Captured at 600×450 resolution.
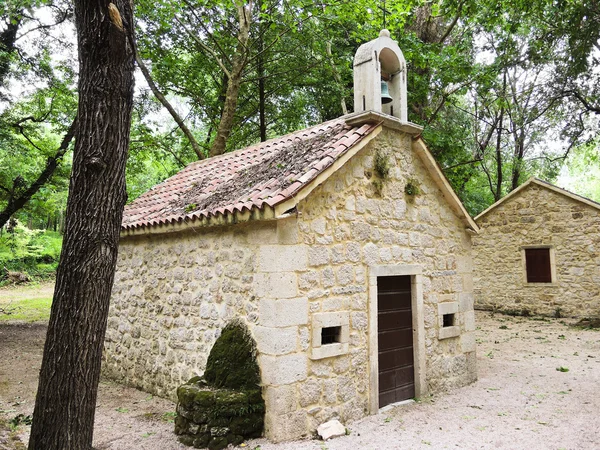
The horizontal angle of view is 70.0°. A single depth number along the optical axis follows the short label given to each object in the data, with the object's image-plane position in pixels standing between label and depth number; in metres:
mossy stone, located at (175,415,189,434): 4.68
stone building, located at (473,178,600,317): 13.07
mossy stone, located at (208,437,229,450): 4.46
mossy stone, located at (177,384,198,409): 4.65
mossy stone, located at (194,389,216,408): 4.57
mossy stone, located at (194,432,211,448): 4.49
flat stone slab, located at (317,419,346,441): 4.75
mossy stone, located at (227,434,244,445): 4.50
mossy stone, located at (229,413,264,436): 4.55
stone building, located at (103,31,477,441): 4.83
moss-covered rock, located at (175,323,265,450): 4.53
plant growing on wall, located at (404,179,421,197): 6.38
